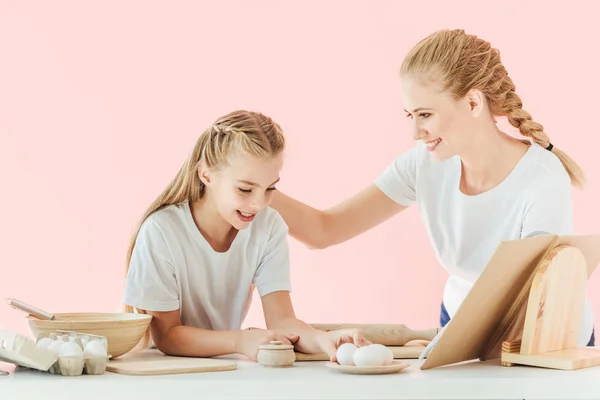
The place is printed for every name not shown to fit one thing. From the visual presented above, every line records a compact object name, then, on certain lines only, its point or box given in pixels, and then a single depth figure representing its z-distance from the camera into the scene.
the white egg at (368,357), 2.31
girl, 2.59
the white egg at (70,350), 2.27
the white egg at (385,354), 2.32
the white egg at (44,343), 2.32
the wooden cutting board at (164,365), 2.30
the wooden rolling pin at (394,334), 2.61
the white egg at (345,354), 2.35
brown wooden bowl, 2.40
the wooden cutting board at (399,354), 2.50
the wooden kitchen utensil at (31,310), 2.40
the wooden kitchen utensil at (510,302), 2.34
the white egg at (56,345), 2.30
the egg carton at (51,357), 2.25
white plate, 2.30
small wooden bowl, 2.39
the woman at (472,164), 2.84
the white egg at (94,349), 2.29
